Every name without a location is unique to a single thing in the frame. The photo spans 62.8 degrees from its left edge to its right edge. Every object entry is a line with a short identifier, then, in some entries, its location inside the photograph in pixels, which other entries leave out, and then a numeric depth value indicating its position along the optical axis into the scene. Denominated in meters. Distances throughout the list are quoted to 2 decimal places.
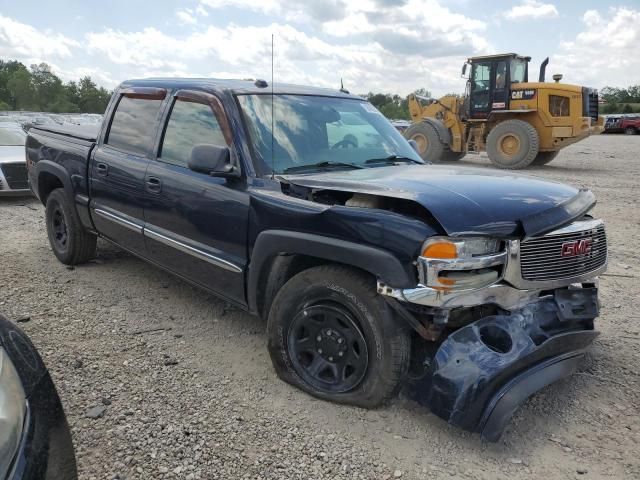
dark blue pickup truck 2.50
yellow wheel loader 13.86
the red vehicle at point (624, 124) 35.50
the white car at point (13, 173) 8.76
